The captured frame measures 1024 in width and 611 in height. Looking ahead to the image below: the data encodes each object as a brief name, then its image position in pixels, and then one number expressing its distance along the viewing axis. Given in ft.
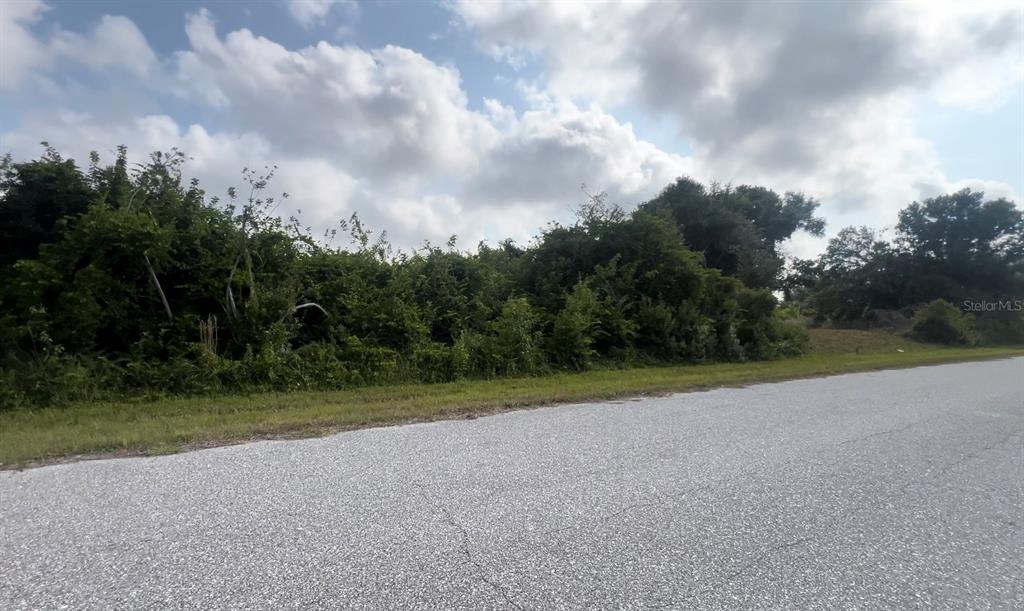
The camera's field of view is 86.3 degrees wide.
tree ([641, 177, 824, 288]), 99.71
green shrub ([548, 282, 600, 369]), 49.39
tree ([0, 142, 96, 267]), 36.70
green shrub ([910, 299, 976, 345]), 112.68
